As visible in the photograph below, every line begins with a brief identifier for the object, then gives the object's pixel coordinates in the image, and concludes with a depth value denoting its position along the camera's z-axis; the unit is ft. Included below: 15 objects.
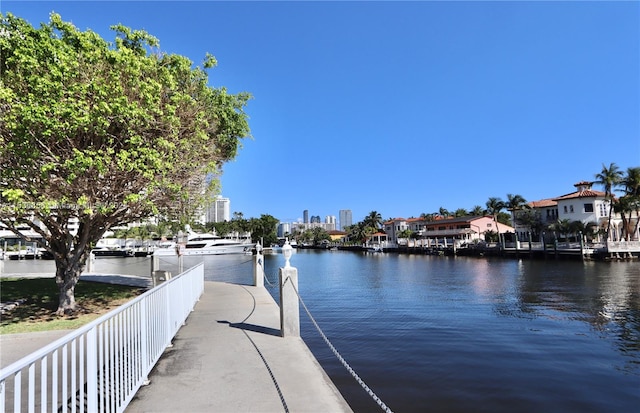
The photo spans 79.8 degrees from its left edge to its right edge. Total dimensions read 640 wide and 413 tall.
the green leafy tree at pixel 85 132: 26.50
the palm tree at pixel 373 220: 412.16
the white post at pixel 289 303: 24.82
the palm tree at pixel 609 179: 173.17
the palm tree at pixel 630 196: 163.43
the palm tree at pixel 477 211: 343.05
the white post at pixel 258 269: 53.36
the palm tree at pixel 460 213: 371.15
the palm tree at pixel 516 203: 229.04
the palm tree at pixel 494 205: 243.19
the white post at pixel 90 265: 81.97
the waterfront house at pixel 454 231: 263.49
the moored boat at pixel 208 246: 275.80
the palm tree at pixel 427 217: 360.07
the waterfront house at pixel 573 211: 184.75
